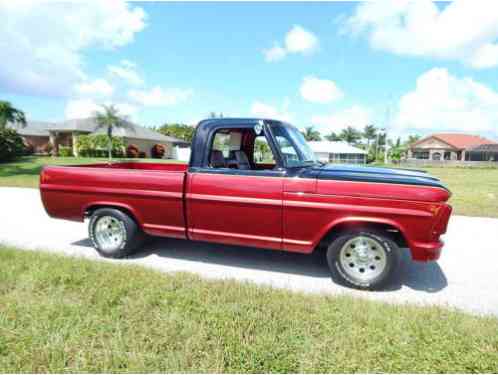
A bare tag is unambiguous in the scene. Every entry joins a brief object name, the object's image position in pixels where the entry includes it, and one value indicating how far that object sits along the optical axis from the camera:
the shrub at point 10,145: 25.32
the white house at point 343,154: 53.69
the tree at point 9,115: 24.86
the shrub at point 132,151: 39.90
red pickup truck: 3.62
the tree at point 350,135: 85.06
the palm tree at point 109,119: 37.59
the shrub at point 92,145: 36.75
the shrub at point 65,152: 37.38
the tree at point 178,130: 66.06
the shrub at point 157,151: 45.38
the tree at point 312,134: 81.58
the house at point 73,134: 39.91
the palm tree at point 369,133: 84.38
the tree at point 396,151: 56.19
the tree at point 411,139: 80.00
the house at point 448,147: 57.26
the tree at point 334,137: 85.69
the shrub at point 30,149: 36.91
